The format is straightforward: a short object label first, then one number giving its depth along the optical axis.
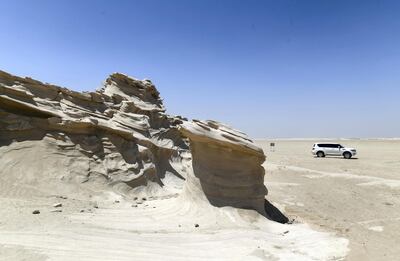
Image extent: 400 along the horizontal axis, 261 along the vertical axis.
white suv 36.00
